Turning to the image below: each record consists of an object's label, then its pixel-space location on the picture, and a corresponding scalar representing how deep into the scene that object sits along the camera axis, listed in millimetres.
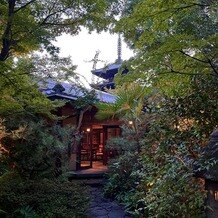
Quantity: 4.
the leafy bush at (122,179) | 9375
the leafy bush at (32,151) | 8117
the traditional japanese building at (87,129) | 12281
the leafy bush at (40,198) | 6723
